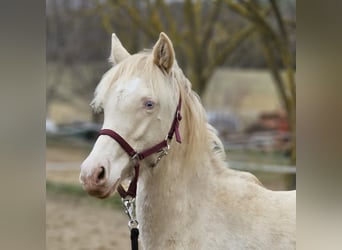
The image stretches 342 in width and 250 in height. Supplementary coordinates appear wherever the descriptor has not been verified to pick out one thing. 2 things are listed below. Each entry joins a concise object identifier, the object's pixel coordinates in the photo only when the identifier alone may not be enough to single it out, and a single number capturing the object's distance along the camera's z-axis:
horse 4.14
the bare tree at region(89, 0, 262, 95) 18.05
